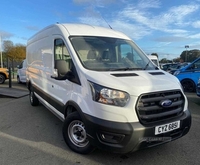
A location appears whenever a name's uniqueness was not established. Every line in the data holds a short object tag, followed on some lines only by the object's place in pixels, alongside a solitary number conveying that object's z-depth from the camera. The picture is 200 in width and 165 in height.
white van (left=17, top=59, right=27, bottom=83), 13.23
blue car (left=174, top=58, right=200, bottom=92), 9.51
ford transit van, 2.71
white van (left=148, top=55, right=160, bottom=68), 12.73
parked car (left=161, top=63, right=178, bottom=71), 19.79
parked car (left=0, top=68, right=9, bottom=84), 14.48
